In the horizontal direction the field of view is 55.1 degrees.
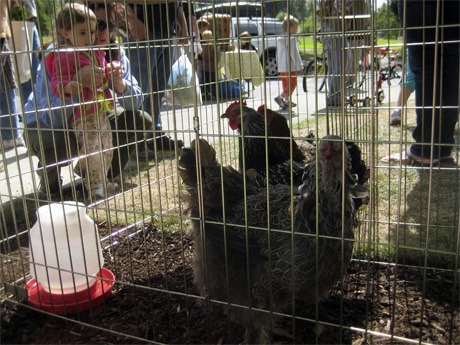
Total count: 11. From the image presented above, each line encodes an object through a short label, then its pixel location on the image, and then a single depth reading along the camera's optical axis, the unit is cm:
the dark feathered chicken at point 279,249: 168
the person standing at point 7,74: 328
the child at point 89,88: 253
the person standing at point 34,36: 344
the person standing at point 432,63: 293
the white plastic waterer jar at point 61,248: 197
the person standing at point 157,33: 319
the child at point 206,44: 298
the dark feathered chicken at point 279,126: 288
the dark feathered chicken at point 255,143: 269
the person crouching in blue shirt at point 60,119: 300
